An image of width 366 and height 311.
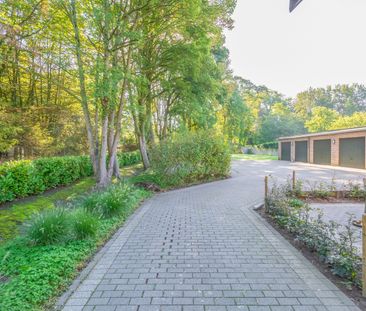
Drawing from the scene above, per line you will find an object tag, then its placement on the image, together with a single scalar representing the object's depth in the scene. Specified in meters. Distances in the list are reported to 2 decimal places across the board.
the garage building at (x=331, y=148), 16.17
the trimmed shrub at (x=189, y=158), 9.38
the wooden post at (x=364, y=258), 2.59
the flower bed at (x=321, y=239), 2.89
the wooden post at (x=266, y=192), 5.88
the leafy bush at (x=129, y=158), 17.79
